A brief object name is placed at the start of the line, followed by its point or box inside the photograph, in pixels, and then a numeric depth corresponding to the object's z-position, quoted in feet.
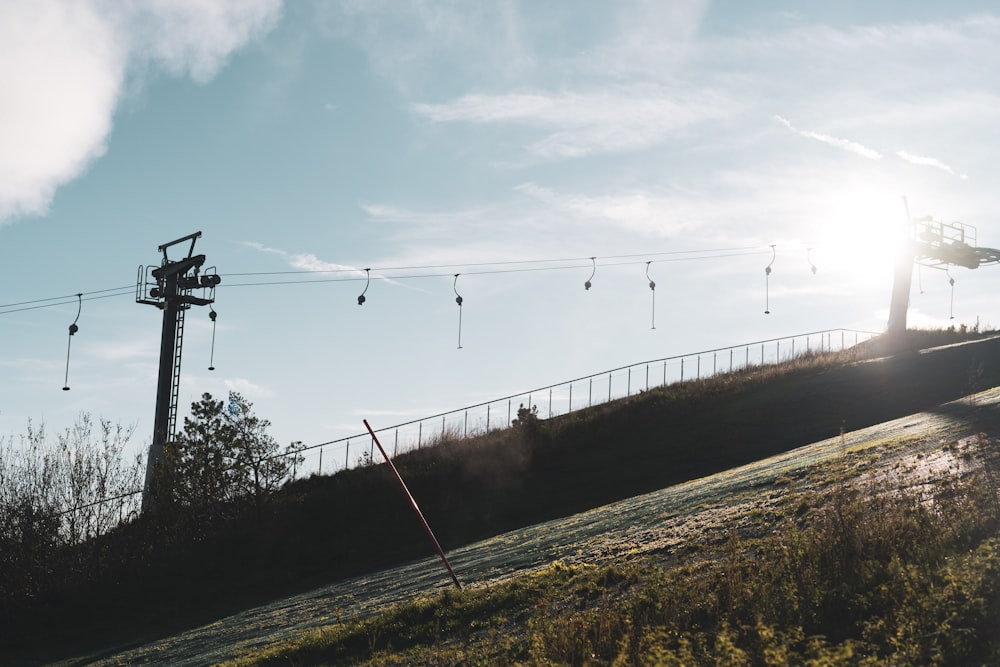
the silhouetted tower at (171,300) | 174.60
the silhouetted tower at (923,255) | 225.15
